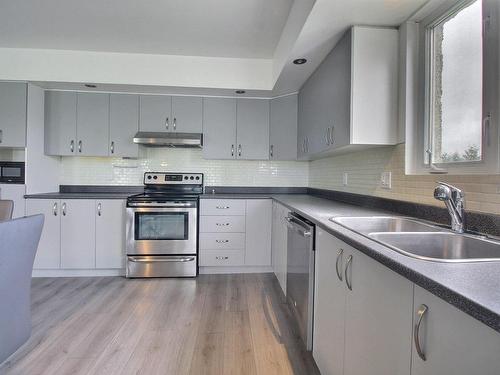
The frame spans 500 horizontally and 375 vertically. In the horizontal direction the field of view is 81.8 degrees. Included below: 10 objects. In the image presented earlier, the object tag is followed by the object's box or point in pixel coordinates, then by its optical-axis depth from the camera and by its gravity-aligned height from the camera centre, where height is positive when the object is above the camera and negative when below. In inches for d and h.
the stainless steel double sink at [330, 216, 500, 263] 43.6 -8.3
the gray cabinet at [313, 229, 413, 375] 33.0 -17.8
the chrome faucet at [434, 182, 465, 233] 49.4 -1.4
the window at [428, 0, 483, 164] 54.7 +22.0
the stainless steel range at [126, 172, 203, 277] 118.0 -20.0
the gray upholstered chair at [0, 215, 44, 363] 51.2 -17.6
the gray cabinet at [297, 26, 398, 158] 70.7 +25.8
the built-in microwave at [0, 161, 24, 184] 115.6 +5.5
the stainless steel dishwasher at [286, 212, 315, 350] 65.6 -20.9
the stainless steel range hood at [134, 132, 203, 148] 124.3 +21.3
